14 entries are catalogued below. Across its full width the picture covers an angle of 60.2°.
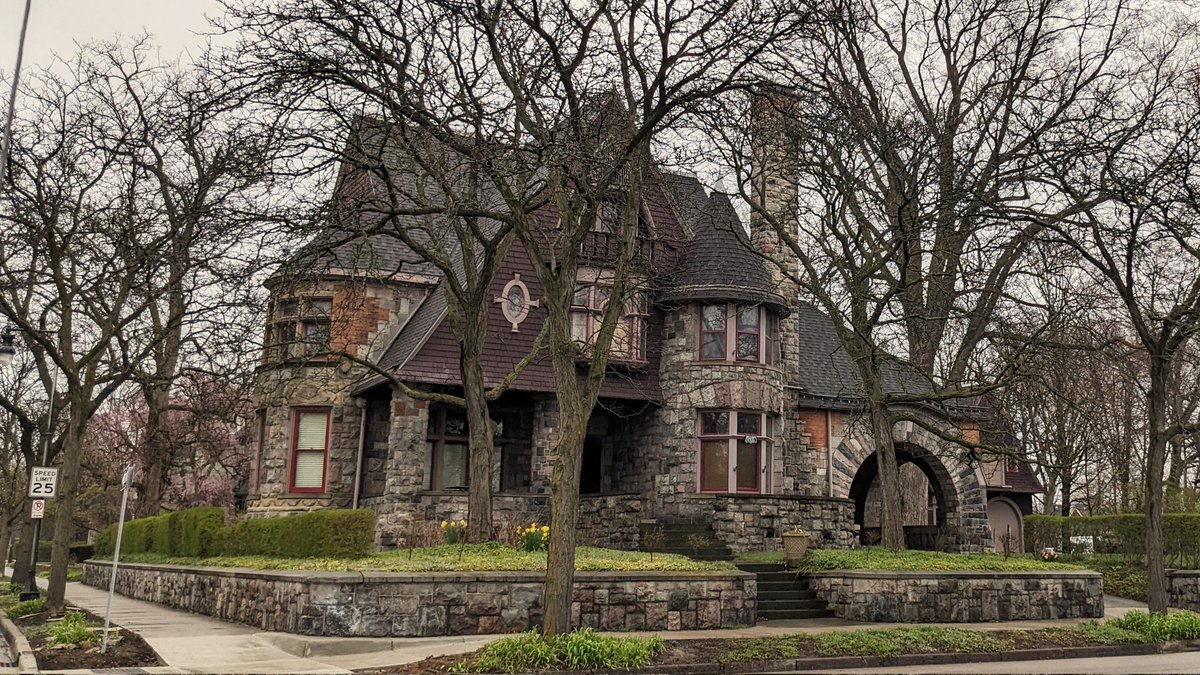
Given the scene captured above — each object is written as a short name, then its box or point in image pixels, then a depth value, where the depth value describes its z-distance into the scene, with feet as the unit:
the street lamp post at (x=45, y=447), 68.19
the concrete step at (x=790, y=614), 56.65
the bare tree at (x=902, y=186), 59.67
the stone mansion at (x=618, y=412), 74.08
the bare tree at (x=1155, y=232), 47.80
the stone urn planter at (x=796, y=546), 62.13
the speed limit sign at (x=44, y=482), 60.23
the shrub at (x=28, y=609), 57.82
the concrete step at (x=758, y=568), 62.52
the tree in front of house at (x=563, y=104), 40.24
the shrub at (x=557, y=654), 36.40
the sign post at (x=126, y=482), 41.24
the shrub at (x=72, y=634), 44.04
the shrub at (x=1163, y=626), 48.19
